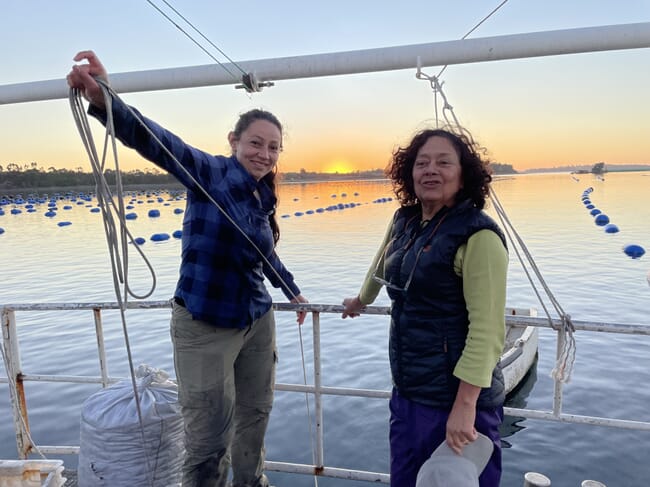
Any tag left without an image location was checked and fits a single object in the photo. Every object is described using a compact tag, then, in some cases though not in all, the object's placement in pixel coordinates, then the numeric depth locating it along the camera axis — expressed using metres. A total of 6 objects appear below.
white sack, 2.38
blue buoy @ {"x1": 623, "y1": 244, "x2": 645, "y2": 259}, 19.44
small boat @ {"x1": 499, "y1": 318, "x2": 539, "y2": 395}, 7.41
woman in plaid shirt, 2.02
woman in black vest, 1.56
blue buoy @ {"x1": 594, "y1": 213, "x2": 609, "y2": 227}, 28.42
